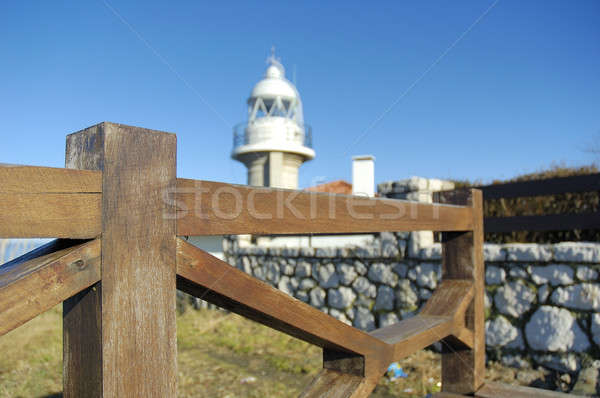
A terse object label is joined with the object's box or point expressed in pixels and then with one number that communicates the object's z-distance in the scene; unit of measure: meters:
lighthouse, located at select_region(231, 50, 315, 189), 20.52
